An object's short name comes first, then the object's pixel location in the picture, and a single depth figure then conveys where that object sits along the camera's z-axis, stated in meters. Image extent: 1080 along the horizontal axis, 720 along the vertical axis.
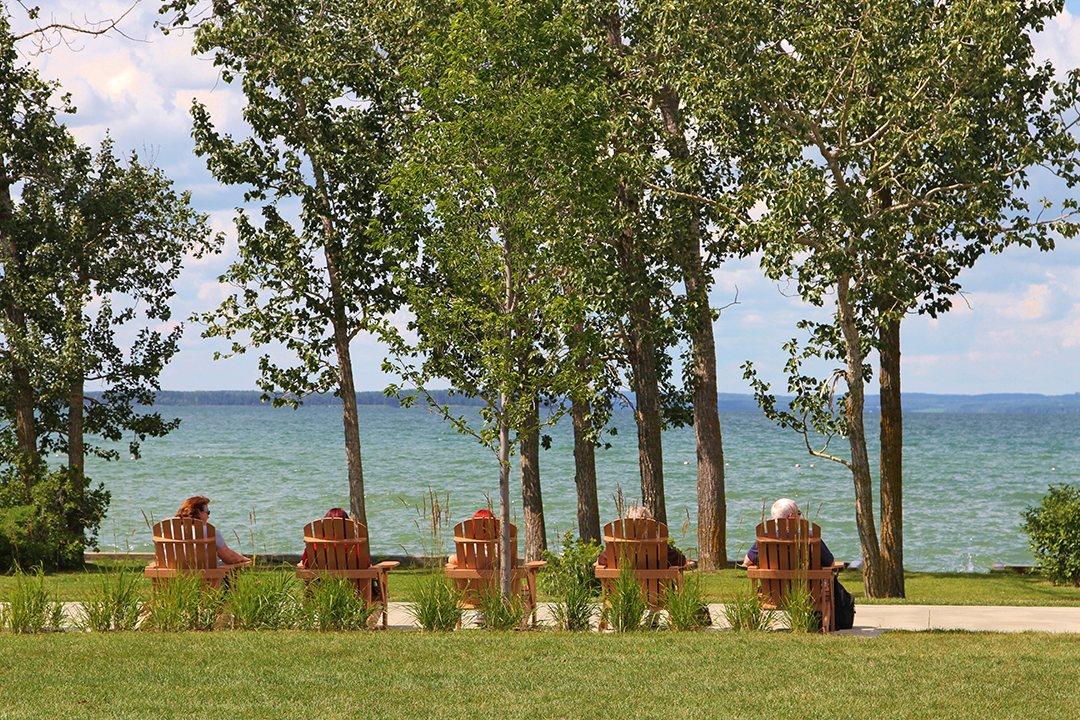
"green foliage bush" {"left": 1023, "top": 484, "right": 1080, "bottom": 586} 27.81
